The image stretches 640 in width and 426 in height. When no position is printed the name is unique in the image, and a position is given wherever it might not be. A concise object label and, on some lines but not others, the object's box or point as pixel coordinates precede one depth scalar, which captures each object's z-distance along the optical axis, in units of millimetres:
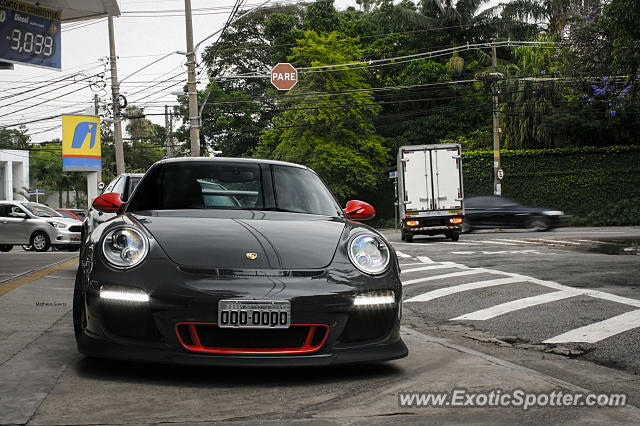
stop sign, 34156
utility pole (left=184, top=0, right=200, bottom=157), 26094
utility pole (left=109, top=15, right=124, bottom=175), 33969
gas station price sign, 17108
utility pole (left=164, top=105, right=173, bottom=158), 55009
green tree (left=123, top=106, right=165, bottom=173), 82062
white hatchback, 22188
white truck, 24047
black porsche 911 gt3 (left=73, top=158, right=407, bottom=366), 4125
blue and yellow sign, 38000
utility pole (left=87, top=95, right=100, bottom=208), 37753
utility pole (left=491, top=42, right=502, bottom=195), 36125
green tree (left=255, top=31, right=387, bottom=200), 43562
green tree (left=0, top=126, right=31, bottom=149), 90438
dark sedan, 28812
